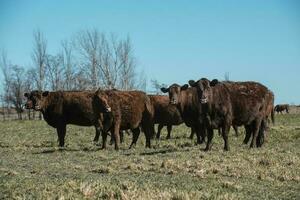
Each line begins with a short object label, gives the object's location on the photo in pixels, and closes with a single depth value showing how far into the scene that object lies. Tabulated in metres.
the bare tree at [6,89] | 89.09
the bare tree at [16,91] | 87.56
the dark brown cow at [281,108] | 96.69
